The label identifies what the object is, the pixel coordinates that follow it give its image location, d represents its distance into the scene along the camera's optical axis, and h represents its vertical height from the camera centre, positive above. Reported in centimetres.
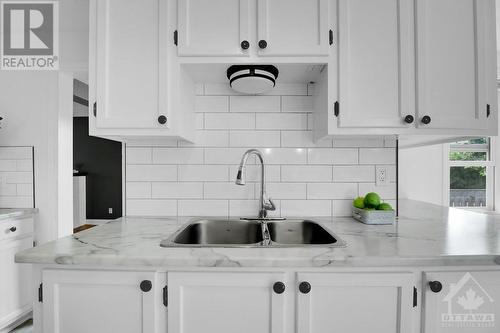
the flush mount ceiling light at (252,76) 135 +45
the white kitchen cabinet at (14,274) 200 -86
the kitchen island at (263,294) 95 -46
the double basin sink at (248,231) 151 -38
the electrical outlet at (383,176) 164 -7
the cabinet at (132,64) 128 +48
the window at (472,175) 283 -12
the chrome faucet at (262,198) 151 -19
